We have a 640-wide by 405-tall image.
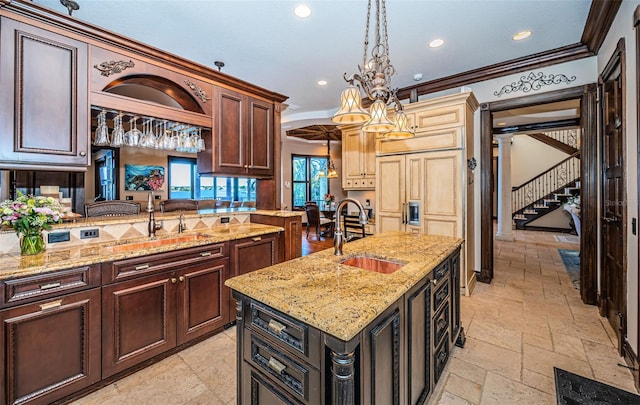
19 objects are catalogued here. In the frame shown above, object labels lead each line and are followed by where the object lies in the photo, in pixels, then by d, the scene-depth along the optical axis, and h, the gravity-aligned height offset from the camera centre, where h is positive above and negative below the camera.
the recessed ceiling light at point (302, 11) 2.40 +1.72
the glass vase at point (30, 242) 1.87 -0.27
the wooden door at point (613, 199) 2.24 +0.02
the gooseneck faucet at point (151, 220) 2.55 -0.16
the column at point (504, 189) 7.06 +0.33
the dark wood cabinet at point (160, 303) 1.94 -0.81
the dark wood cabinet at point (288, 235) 3.25 -0.39
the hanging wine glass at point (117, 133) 2.32 +0.59
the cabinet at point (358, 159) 4.73 +0.77
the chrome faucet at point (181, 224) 2.88 -0.22
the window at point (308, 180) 9.64 +0.84
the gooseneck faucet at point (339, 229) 1.71 -0.17
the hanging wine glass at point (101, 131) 2.27 +0.60
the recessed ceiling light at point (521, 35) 2.87 +1.78
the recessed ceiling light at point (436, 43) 2.96 +1.75
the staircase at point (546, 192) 8.76 +0.34
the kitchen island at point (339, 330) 1.00 -0.54
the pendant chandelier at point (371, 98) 1.83 +0.70
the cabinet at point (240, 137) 3.01 +0.78
